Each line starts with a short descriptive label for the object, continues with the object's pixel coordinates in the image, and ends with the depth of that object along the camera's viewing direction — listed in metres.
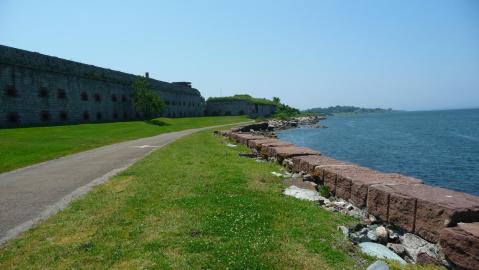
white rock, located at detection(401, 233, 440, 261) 5.10
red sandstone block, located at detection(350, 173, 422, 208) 7.00
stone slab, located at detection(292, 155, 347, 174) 9.83
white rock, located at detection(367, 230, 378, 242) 5.67
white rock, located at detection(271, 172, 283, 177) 10.64
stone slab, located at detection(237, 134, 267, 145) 19.50
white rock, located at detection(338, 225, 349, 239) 5.84
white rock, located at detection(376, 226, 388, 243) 5.71
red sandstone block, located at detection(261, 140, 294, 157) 14.56
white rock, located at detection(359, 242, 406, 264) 5.08
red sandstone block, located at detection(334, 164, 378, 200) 7.61
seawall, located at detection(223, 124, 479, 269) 4.50
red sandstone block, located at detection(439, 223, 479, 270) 4.26
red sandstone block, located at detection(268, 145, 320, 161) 12.06
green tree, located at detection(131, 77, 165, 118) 49.31
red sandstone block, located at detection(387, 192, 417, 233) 5.60
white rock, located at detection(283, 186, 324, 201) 8.05
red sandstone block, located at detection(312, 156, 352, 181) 9.14
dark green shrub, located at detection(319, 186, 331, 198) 8.41
